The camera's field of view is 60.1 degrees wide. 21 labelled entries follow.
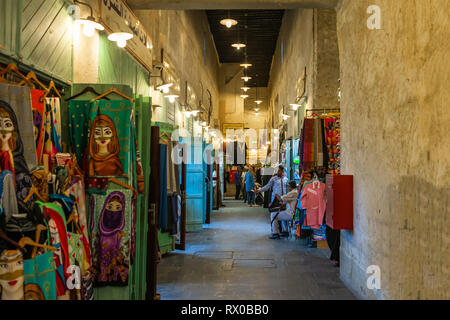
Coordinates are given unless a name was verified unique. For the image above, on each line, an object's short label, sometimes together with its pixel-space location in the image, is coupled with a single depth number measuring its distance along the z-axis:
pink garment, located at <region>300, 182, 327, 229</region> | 6.42
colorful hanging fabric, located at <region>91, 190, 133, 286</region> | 3.32
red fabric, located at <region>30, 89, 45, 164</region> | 2.66
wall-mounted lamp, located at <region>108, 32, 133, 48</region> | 4.23
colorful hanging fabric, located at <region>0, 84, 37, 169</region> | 2.26
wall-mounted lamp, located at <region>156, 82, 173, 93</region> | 6.59
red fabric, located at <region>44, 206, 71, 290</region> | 2.36
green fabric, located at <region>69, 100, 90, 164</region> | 3.37
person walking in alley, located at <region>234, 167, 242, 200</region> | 19.03
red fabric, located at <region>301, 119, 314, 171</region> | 6.67
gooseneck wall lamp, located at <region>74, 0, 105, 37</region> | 3.72
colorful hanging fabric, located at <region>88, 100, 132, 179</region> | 3.31
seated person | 8.10
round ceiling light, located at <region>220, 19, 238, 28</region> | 11.52
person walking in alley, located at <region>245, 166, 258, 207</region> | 15.45
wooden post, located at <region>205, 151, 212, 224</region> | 10.56
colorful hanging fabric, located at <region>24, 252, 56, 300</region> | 2.06
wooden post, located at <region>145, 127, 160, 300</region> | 4.12
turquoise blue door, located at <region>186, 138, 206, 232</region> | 8.95
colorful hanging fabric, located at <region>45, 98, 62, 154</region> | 2.99
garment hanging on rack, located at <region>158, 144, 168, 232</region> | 5.84
